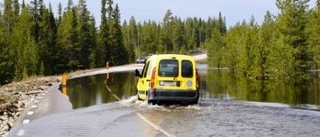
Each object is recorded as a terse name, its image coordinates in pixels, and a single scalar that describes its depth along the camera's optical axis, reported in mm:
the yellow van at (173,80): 17609
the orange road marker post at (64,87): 27591
